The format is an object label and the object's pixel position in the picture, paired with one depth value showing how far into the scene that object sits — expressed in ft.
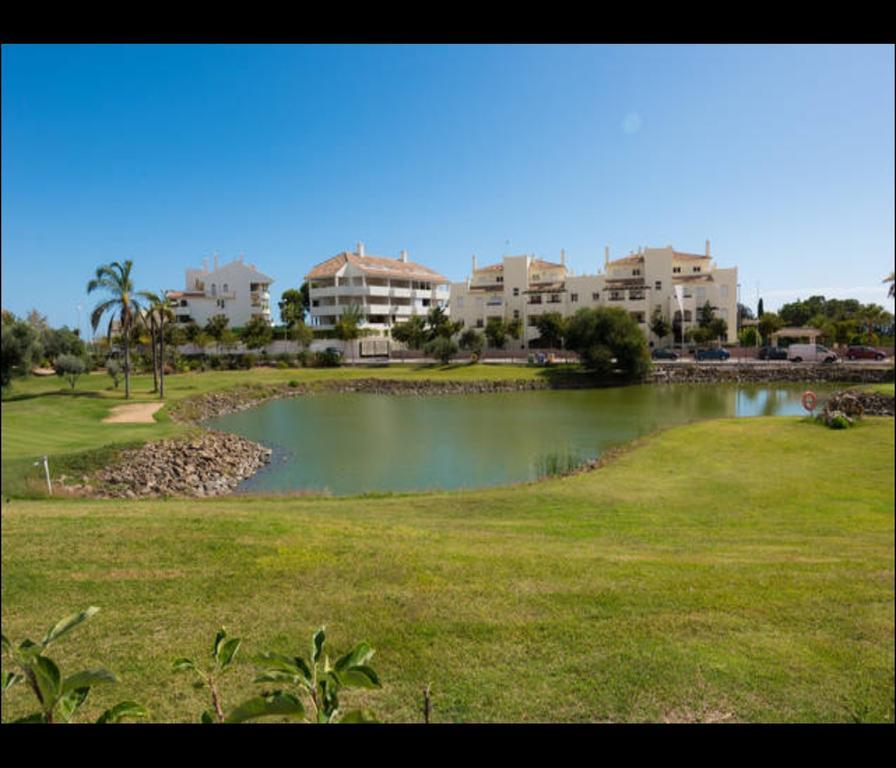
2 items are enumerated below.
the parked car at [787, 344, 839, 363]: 110.22
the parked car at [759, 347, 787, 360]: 117.19
